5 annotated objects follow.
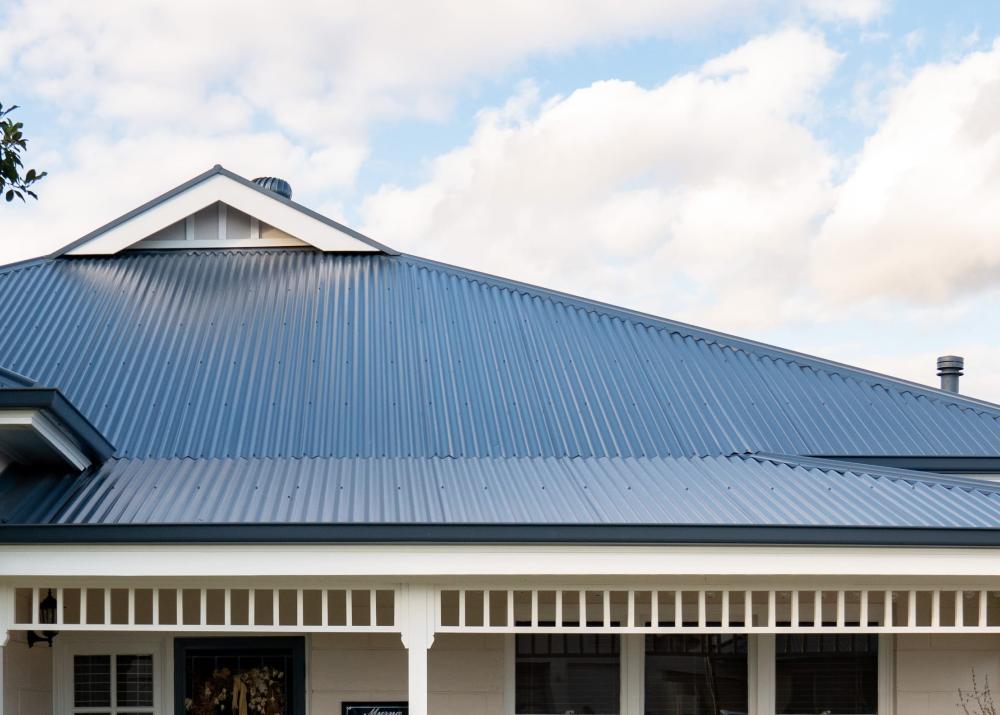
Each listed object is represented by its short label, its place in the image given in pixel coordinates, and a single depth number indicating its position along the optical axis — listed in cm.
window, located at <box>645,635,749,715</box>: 895
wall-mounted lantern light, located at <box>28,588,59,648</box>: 740
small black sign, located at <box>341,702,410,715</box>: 880
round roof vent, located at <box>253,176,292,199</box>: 1490
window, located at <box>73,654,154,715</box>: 902
